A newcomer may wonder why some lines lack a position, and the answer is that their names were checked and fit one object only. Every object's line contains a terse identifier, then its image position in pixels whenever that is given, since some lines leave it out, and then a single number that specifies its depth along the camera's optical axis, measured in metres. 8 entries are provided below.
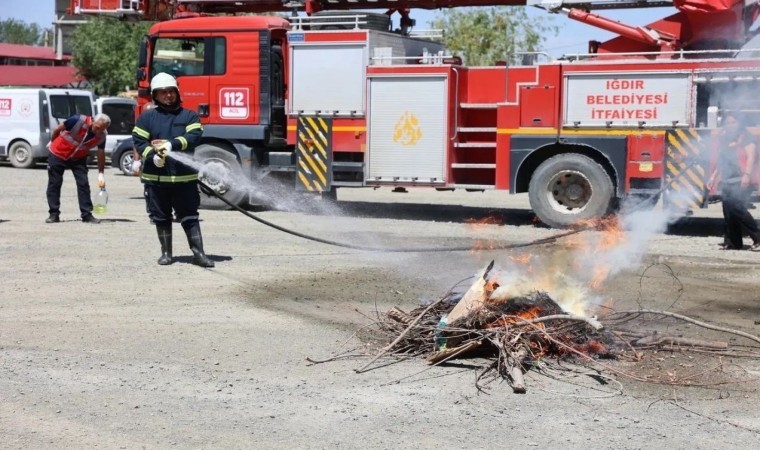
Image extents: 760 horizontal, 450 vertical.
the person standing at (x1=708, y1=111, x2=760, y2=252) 11.93
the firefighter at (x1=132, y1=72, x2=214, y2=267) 9.71
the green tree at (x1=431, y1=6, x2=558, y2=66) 35.28
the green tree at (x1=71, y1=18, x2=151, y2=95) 47.25
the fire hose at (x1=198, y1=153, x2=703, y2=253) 10.13
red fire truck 13.25
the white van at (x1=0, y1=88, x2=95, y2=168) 25.20
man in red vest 13.24
